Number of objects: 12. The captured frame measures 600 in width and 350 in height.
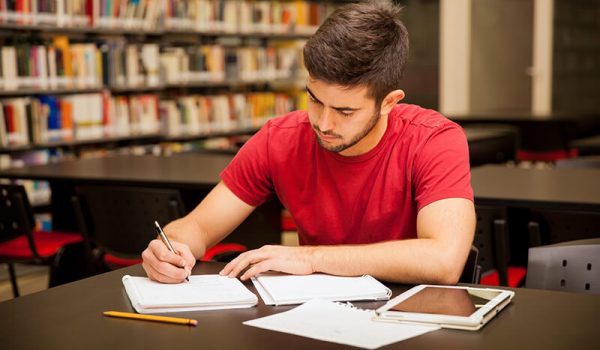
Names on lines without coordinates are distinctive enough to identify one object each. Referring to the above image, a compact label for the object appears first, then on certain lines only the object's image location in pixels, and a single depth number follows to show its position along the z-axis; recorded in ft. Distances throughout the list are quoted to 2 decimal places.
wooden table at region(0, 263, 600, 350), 5.11
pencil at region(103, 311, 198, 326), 5.40
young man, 6.12
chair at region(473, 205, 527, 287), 8.66
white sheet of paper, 5.16
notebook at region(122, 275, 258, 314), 5.62
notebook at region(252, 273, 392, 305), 5.72
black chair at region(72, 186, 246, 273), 9.61
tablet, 5.30
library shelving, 16.11
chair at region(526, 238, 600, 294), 6.33
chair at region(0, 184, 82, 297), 10.49
